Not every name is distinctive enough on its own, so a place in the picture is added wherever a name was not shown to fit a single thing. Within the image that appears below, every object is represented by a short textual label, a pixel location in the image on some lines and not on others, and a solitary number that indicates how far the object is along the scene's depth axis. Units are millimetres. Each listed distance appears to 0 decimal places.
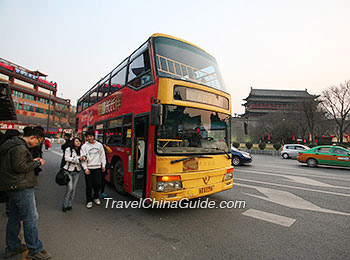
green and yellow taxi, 11490
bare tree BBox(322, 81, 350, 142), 26656
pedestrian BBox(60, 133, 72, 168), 4450
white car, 18469
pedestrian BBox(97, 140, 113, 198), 5328
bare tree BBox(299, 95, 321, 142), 28984
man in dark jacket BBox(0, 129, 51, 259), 2406
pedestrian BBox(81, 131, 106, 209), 4504
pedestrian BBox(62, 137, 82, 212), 4332
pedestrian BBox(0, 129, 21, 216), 3553
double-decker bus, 3885
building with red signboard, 43594
